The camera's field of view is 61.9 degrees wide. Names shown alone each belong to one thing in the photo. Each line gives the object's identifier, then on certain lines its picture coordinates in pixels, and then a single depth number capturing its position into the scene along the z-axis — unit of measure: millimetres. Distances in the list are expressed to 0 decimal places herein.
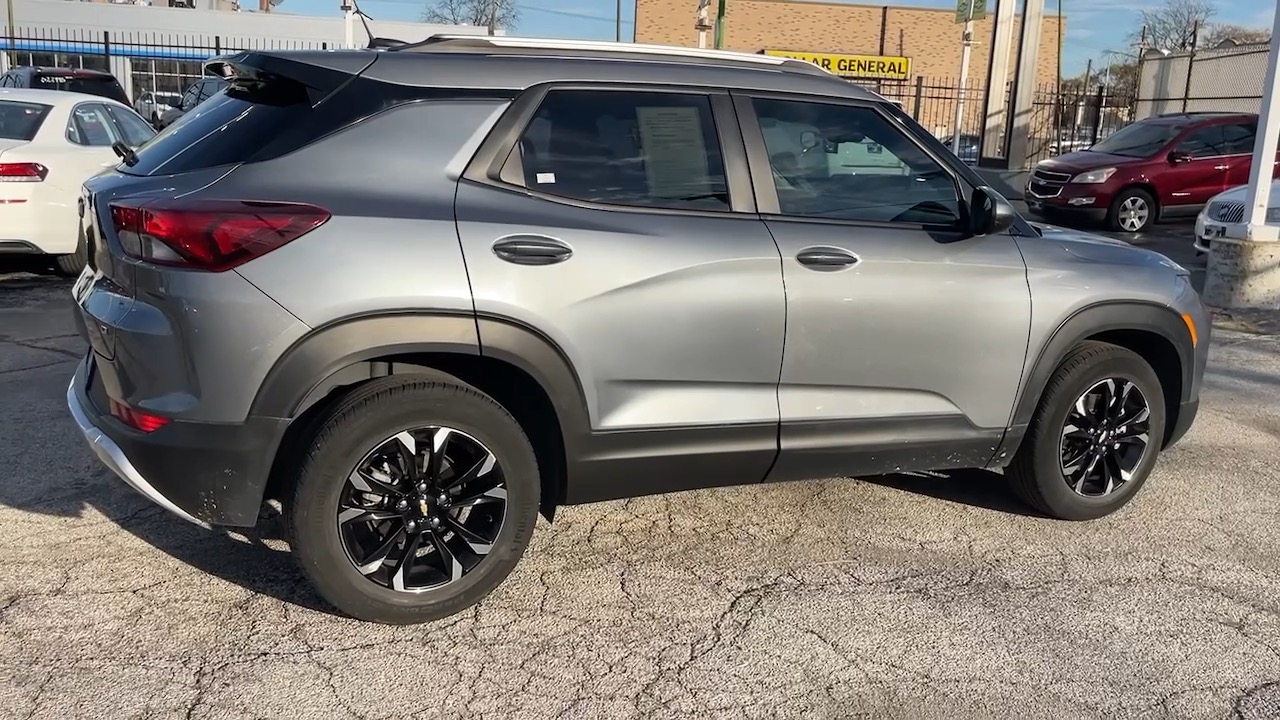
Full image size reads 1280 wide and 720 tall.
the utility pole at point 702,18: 18406
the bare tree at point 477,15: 52219
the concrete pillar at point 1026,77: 17703
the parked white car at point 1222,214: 9969
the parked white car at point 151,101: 26575
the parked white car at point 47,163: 7934
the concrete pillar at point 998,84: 18906
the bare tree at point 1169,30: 53562
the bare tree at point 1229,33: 49656
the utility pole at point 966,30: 19405
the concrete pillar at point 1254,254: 8977
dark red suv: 14969
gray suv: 3105
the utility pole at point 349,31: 16050
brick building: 52938
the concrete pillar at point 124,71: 36750
